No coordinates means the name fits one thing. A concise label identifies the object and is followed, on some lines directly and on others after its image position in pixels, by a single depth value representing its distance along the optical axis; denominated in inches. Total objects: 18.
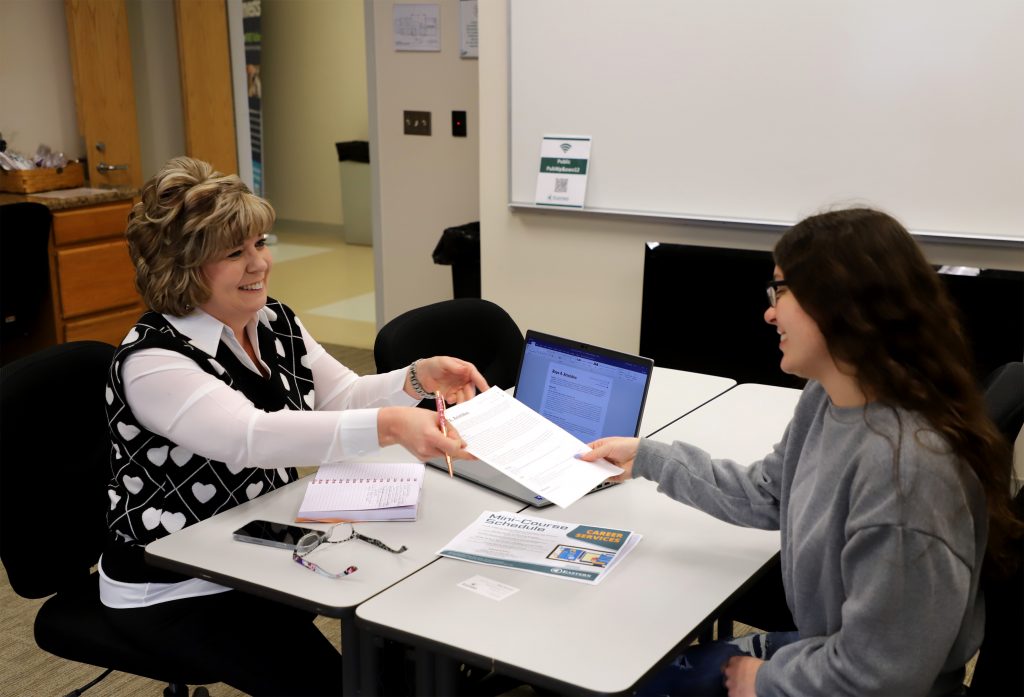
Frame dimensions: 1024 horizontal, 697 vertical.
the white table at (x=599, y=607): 55.7
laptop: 77.9
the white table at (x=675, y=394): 96.5
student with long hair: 51.7
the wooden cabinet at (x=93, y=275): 190.2
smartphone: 69.6
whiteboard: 128.0
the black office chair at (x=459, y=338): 105.5
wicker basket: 193.8
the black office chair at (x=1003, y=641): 56.1
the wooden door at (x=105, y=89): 205.2
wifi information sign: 154.6
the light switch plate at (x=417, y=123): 197.9
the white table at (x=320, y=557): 63.6
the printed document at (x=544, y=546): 65.9
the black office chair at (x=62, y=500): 74.1
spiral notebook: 73.9
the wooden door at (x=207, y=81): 226.5
